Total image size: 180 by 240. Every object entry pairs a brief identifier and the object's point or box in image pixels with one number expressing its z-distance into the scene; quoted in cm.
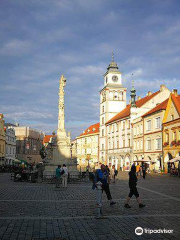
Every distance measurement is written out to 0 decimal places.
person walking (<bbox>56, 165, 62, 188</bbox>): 1819
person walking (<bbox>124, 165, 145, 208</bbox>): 1104
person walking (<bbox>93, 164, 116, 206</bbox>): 1075
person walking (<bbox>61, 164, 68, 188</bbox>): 1845
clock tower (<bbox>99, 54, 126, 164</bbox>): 7444
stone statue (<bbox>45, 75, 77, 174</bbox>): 2580
